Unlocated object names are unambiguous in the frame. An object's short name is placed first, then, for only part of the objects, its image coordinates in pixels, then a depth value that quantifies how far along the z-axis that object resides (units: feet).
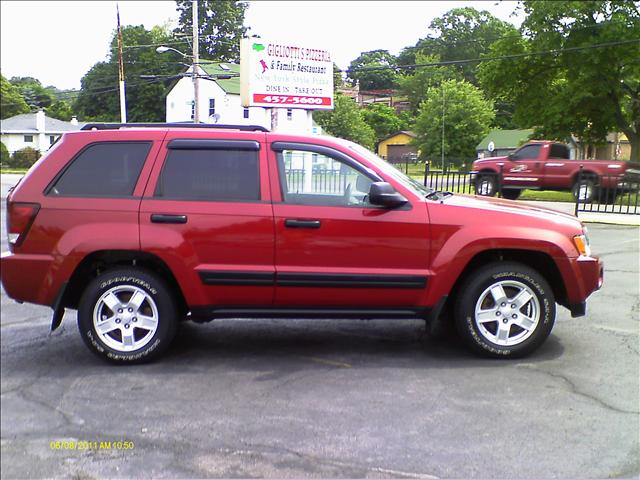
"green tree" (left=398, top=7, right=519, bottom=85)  126.00
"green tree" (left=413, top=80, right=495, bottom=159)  183.42
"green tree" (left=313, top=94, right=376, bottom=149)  131.75
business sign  58.18
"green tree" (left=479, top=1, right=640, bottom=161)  86.84
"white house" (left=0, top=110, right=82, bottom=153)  134.51
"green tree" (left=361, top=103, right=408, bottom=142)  167.43
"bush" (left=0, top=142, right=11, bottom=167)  132.36
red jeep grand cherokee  15.87
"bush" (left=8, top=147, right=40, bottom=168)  105.52
